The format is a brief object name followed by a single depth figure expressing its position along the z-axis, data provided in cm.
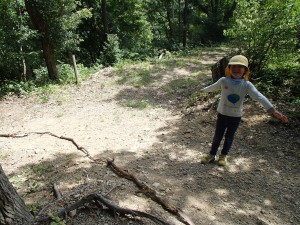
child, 403
